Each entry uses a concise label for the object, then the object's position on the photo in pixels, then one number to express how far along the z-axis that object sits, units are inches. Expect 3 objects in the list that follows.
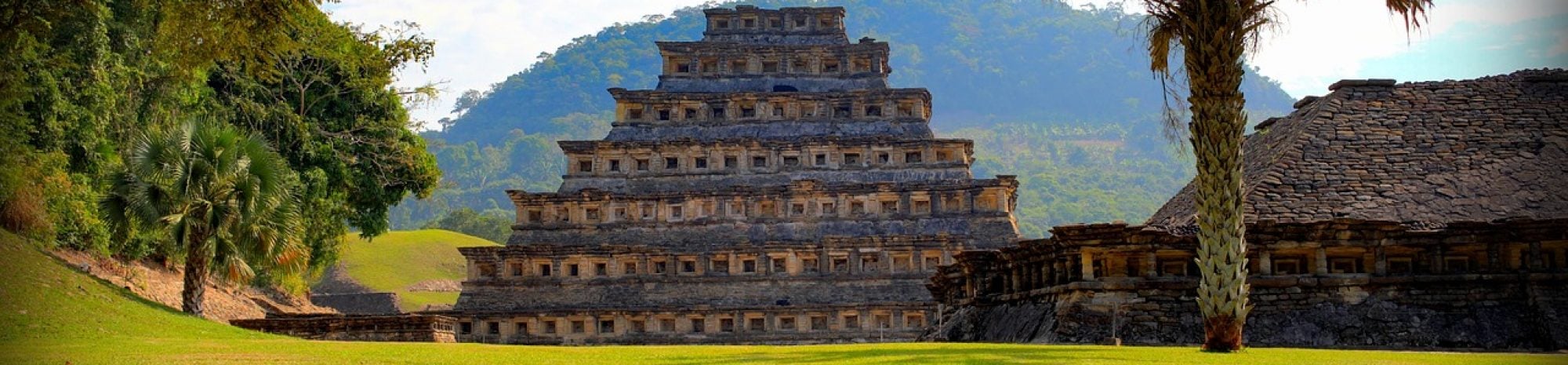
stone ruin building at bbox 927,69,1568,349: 894.4
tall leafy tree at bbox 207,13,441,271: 1701.5
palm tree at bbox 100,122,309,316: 1195.3
